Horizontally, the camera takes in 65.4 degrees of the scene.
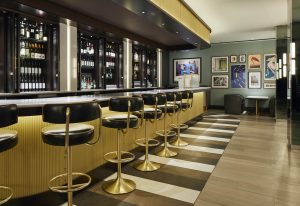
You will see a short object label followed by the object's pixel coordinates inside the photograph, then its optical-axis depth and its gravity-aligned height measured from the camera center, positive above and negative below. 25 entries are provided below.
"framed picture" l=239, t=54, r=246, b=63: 9.79 +1.56
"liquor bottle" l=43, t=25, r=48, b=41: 4.44 +1.18
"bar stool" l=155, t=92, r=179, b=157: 3.72 -0.22
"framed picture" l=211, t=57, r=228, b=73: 10.16 +1.37
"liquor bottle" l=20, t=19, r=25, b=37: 4.10 +1.20
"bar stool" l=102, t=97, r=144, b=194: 2.46 -0.27
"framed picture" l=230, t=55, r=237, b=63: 9.96 +1.56
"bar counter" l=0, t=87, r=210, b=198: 2.05 -0.61
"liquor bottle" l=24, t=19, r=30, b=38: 4.17 +1.20
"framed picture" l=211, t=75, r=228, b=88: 10.22 +0.64
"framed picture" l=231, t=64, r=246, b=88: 9.86 +0.83
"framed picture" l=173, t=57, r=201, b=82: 10.74 +1.40
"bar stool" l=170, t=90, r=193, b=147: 4.33 -0.18
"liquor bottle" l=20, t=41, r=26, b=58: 4.10 +0.83
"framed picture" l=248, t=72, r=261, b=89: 9.63 +0.63
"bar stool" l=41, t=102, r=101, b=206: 1.77 -0.19
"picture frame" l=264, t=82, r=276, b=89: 9.42 +0.40
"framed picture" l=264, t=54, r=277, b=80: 9.38 +1.16
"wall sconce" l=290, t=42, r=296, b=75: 4.30 +0.72
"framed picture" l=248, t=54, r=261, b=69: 9.58 +1.41
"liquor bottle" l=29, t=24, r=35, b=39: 4.29 +1.22
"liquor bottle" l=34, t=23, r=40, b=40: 4.31 +1.20
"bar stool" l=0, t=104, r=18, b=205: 1.55 -0.17
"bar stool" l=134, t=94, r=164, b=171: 3.17 -0.25
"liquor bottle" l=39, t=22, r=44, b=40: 4.37 +1.20
